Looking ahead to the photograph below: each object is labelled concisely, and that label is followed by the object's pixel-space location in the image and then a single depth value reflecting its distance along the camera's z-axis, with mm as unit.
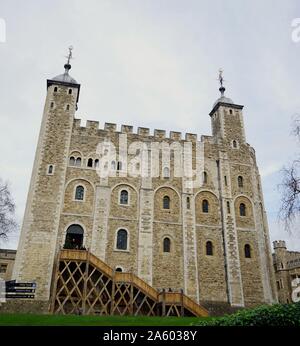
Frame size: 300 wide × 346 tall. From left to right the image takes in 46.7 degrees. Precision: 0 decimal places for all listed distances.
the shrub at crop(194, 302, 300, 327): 9625
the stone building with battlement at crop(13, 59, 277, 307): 23750
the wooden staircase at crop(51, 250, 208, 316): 20281
